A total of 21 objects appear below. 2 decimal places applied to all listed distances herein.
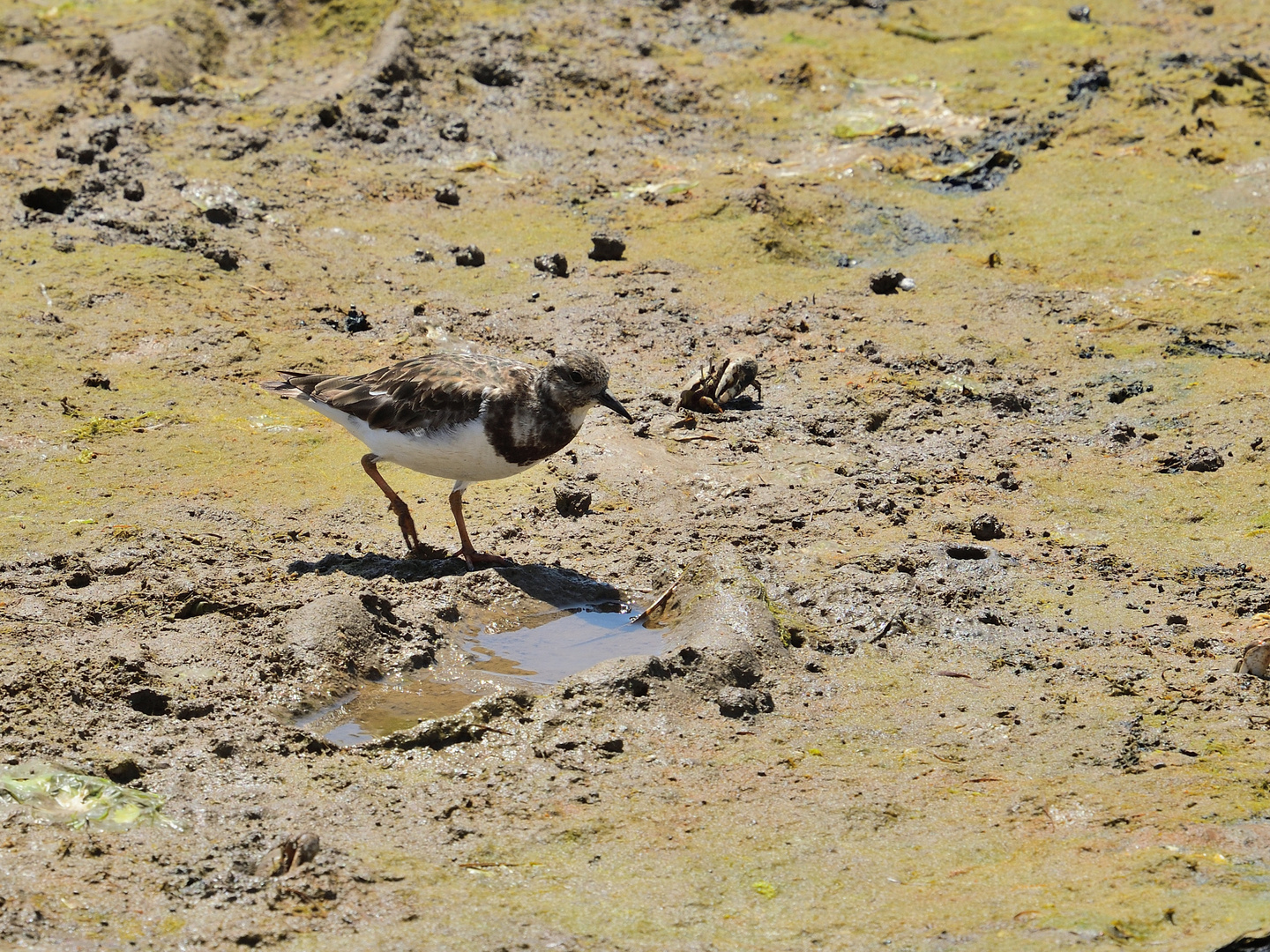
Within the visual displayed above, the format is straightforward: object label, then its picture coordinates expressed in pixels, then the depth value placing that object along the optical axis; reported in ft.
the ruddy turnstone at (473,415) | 47.88
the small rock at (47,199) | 72.49
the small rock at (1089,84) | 89.30
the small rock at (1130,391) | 58.54
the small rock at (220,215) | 73.82
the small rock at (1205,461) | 51.65
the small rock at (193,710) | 36.35
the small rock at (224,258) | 70.28
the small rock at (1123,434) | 55.21
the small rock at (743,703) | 37.70
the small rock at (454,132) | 85.81
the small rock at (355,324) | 66.44
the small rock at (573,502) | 51.60
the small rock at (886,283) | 69.72
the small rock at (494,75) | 91.20
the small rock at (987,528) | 48.57
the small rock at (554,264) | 71.61
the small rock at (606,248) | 72.79
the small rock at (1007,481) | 52.29
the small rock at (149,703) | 36.50
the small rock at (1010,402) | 58.85
